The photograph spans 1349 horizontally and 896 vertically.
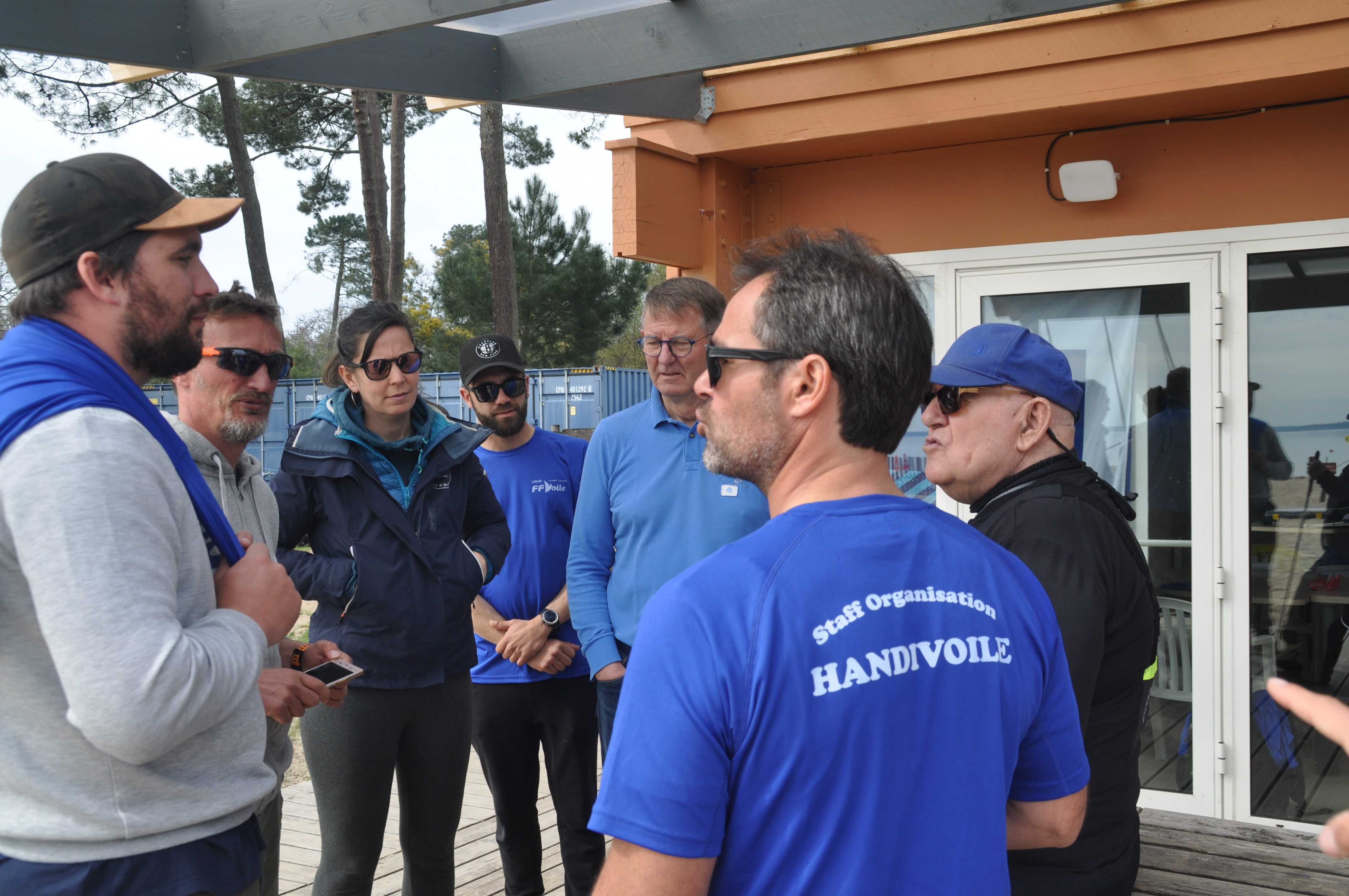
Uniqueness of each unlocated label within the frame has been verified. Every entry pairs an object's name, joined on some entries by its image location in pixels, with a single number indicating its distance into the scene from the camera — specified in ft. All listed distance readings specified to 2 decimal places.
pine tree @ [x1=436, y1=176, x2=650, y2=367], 106.52
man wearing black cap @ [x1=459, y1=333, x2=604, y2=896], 11.00
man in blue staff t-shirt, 3.45
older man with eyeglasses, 9.48
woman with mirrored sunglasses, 8.99
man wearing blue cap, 5.97
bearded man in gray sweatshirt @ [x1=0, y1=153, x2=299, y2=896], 4.22
